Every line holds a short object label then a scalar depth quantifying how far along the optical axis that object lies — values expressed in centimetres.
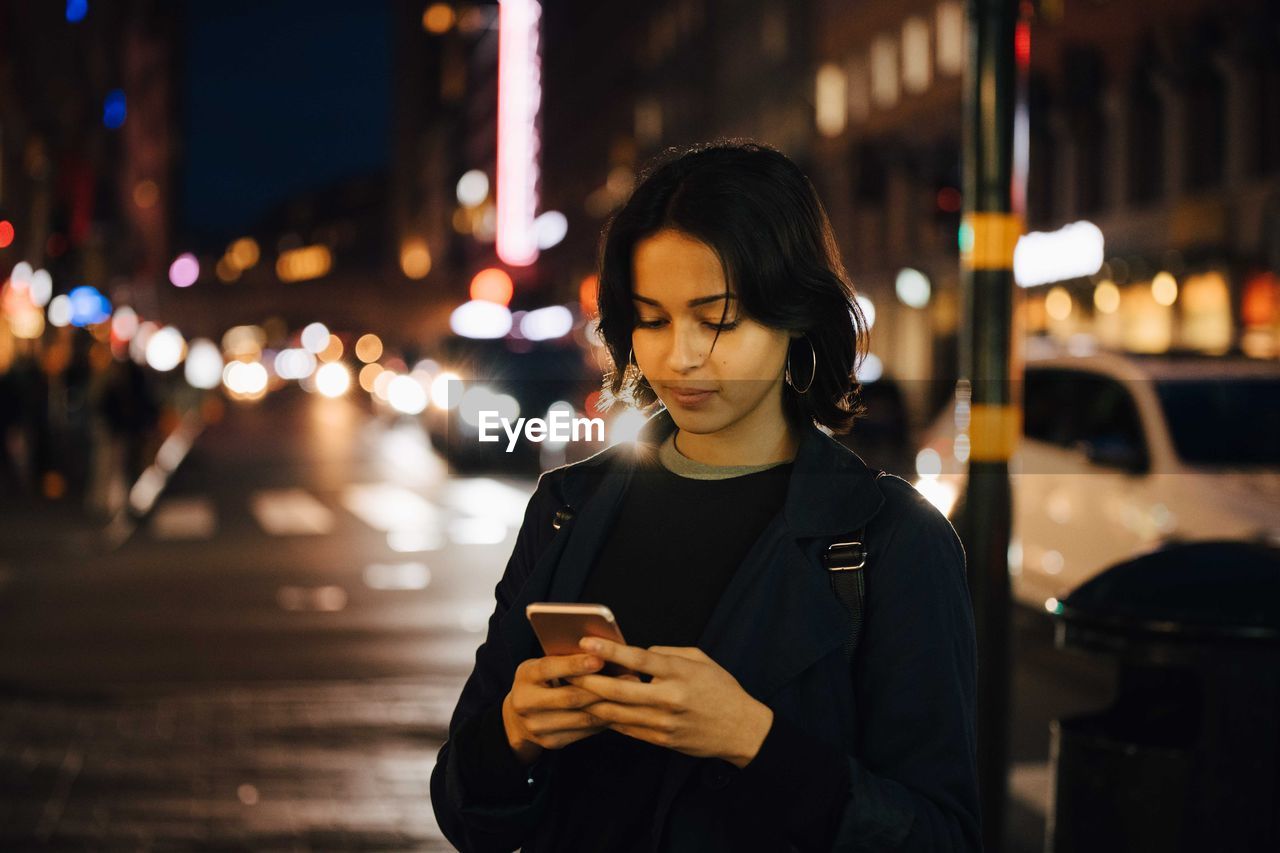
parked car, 944
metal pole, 575
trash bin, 371
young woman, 211
